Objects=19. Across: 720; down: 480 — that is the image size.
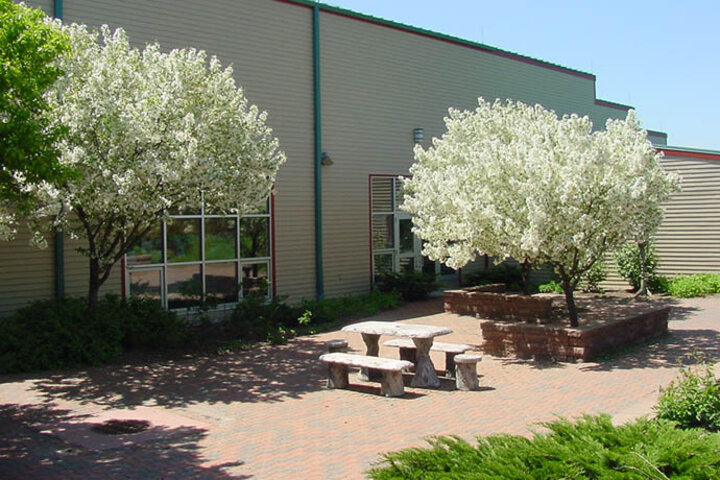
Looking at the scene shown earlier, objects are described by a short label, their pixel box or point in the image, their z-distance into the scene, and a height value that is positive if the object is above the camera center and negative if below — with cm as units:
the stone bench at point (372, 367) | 894 -166
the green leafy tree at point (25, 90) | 709 +166
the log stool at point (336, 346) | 1048 -153
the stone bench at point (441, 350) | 1003 -156
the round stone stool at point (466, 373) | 926 -175
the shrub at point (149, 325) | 1202 -138
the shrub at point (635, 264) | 1844 -68
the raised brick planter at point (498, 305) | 1459 -142
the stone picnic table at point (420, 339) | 957 -133
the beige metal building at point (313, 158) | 1391 +216
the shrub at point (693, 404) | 669 -162
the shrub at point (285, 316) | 1343 -150
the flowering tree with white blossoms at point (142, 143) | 988 +154
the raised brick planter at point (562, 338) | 1075 -159
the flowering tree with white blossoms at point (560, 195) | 1034 +69
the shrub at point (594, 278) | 1894 -105
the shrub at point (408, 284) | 1825 -111
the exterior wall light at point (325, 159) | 1714 +206
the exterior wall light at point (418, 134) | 1950 +300
